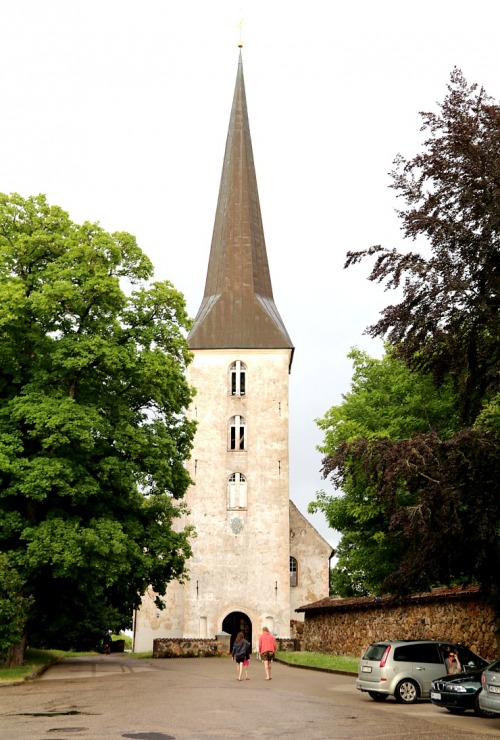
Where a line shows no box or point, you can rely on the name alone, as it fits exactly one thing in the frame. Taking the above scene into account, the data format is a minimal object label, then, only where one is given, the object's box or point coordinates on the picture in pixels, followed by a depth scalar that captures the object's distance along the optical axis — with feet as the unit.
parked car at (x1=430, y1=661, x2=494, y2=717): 49.06
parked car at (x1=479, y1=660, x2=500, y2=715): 41.16
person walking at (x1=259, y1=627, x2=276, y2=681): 74.84
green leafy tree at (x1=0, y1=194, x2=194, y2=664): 74.23
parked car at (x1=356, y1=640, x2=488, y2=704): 55.31
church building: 135.03
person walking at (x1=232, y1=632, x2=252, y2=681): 73.82
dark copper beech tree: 50.62
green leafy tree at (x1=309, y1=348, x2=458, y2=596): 99.55
